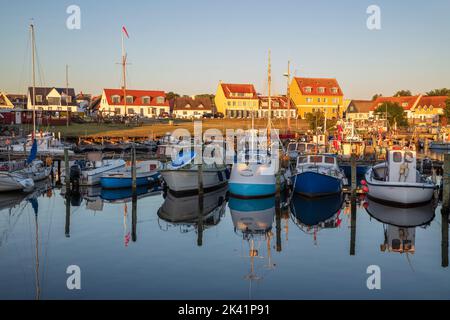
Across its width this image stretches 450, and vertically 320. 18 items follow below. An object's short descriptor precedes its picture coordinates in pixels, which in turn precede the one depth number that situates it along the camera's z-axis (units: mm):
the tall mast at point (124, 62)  72938
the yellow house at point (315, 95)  108125
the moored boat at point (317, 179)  29781
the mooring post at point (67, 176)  30842
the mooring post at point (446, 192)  23812
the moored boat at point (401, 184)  26906
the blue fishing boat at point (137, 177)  33625
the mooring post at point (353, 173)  26077
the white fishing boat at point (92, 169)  34569
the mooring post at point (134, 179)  28441
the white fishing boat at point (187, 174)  30719
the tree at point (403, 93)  159875
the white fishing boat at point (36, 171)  35562
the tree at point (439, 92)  144888
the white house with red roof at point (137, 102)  100125
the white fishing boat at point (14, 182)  31109
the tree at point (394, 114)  92625
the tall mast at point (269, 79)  36053
